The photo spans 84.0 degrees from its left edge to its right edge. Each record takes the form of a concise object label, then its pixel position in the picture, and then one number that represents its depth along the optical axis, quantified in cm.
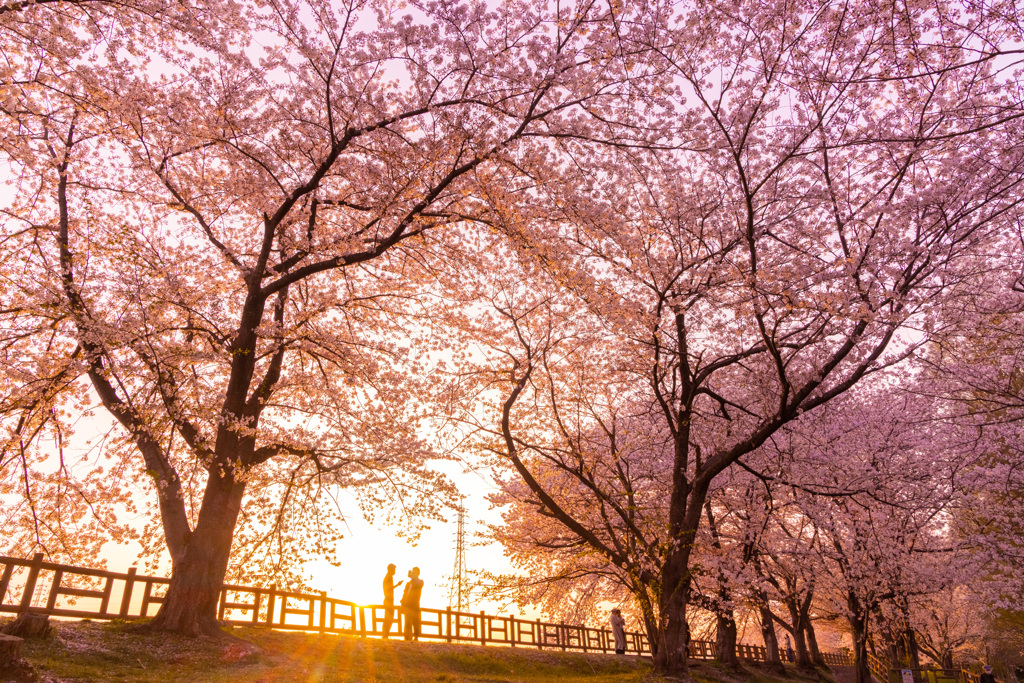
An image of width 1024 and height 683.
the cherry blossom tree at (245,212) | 930
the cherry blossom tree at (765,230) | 834
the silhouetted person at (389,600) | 1427
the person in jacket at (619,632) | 2098
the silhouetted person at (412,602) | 1465
